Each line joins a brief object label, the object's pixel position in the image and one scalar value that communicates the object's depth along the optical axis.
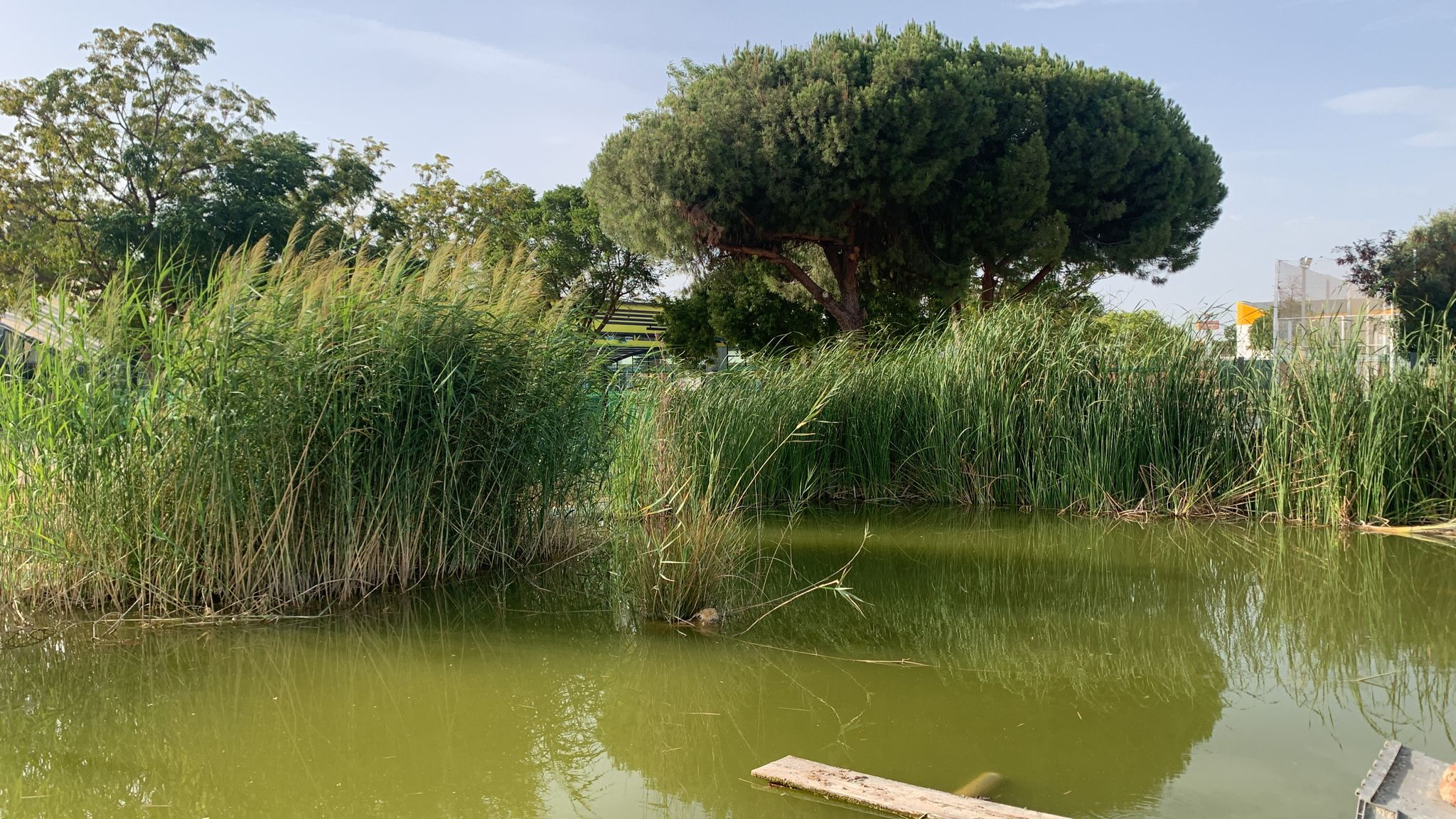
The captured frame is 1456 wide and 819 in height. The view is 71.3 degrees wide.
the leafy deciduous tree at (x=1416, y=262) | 20.20
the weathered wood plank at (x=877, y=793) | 2.74
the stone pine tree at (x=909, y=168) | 15.40
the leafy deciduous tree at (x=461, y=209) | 24.53
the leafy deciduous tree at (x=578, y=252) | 24.12
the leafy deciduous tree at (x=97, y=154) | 18.52
